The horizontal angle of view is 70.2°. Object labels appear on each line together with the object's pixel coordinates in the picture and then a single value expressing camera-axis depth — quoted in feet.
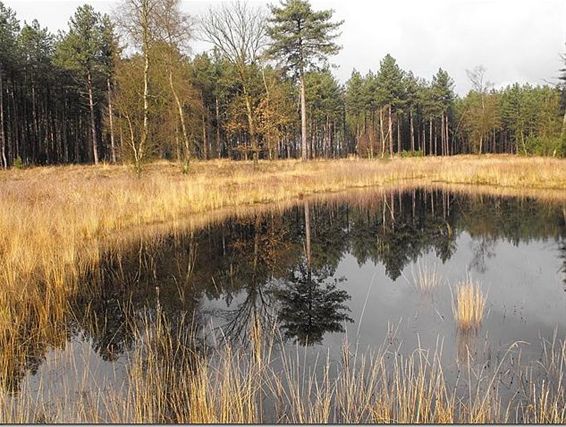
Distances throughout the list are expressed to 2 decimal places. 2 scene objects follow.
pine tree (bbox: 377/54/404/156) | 170.17
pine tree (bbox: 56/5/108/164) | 114.96
